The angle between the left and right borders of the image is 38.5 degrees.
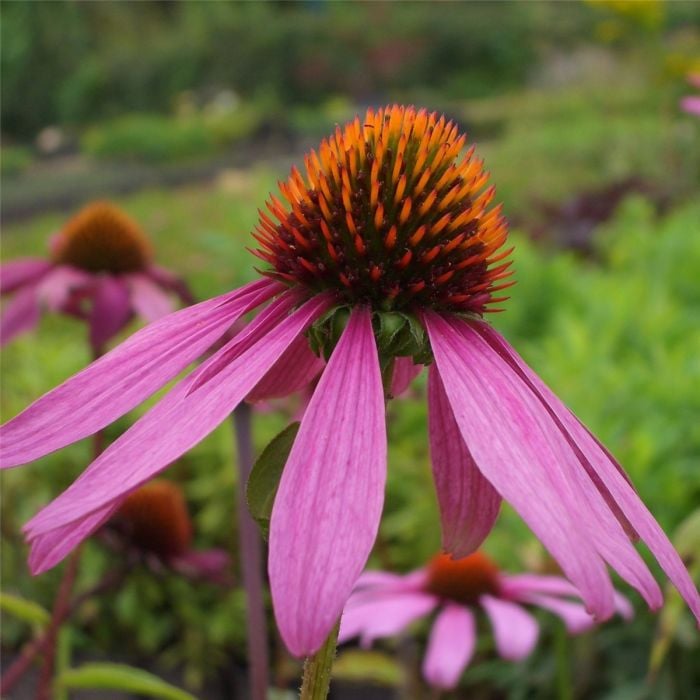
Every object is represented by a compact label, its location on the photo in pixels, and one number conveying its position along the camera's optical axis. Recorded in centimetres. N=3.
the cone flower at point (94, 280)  88
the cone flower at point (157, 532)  89
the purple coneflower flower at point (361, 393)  31
